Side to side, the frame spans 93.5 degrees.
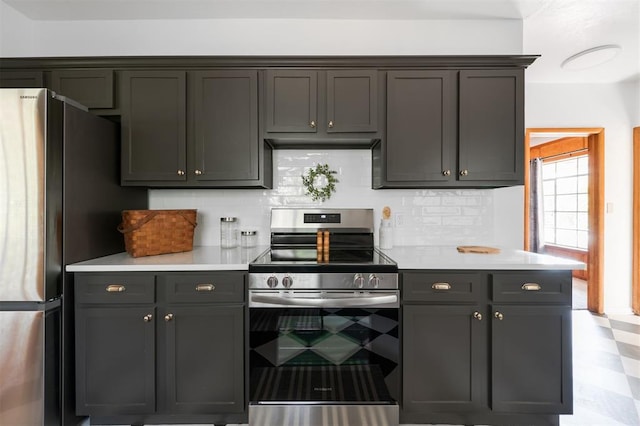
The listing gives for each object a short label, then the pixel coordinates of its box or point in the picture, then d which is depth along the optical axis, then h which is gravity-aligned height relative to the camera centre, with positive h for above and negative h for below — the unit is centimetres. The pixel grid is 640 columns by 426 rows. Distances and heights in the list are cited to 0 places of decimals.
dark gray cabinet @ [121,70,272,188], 207 +59
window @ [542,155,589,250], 519 +20
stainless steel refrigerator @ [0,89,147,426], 154 -24
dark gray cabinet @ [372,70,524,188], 209 +59
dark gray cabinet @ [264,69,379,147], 208 +76
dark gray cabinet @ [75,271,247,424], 170 -74
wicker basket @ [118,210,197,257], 193 -13
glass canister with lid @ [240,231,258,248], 232 -21
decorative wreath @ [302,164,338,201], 243 +24
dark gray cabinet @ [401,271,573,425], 171 -74
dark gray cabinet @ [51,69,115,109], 206 +86
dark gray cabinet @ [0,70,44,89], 205 +91
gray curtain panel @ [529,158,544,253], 584 +6
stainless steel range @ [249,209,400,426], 167 -75
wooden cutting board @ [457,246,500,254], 213 -27
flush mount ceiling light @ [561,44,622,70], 271 +147
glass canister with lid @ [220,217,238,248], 233 -17
